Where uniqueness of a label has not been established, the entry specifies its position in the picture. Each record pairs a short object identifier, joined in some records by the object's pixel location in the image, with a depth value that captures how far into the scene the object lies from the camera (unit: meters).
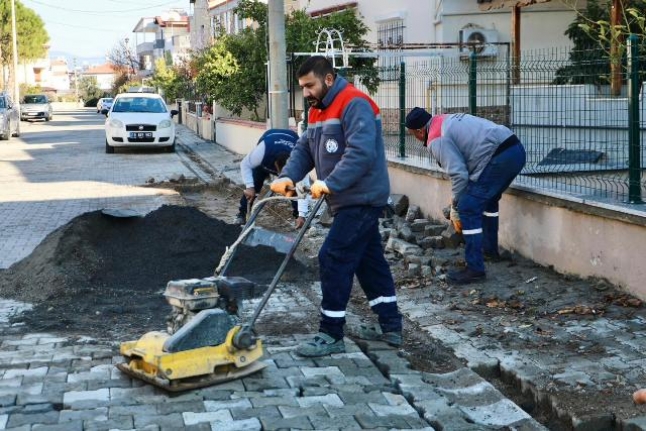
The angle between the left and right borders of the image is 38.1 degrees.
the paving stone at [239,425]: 4.86
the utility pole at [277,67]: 13.93
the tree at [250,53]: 21.48
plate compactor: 5.38
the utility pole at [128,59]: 89.44
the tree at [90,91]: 91.75
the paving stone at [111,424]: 4.86
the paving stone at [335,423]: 4.92
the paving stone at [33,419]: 4.95
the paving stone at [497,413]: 5.18
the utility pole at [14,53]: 59.44
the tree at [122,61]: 88.94
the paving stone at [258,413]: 5.04
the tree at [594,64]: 7.73
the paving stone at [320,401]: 5.27
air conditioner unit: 20.20
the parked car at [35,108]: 52.31
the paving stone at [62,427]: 4.85
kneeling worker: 9.96
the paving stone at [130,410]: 5.07
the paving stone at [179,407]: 5.12
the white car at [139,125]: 25.59
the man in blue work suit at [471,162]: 8.21
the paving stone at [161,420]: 4.91
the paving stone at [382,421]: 4.95
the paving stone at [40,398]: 5.26
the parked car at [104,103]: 62.43
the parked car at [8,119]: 34.12
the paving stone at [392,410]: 5.15
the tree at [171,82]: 46.13
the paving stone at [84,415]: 4.99
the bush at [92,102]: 89.62
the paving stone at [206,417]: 4.98
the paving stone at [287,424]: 4.89
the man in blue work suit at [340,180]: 5.97
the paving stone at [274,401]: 5.24
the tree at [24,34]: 75.56
